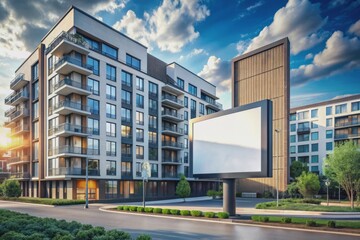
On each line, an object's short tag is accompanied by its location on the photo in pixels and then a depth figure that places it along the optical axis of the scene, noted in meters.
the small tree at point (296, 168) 55.31
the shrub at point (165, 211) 23.58
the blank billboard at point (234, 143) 18.49
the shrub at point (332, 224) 16.22
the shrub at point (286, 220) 17.92
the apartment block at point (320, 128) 58.66
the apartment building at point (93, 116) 39.41
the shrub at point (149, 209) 24.97
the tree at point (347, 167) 29.53
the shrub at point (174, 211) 22.92
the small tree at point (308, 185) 35.68
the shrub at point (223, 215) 20.23
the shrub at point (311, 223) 16.79
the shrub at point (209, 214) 20.66
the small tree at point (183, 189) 42.16
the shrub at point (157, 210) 24.39
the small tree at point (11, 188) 41.19
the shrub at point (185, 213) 22.47
